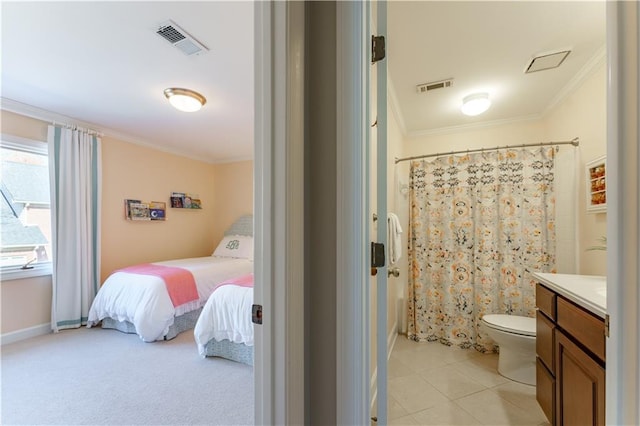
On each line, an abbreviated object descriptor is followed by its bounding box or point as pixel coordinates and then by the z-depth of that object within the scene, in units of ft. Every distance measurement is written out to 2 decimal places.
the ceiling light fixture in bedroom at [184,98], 8.07
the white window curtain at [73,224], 9.77
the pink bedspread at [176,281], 9.32
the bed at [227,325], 7.59
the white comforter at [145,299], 8.77
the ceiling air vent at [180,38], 5.51
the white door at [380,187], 3.05
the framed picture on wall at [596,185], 6.50
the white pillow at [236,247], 14.11
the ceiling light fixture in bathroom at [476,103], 7.99
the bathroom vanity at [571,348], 3.50
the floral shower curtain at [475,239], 8.17
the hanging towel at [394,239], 6.44
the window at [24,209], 9.08
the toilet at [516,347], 6.63
